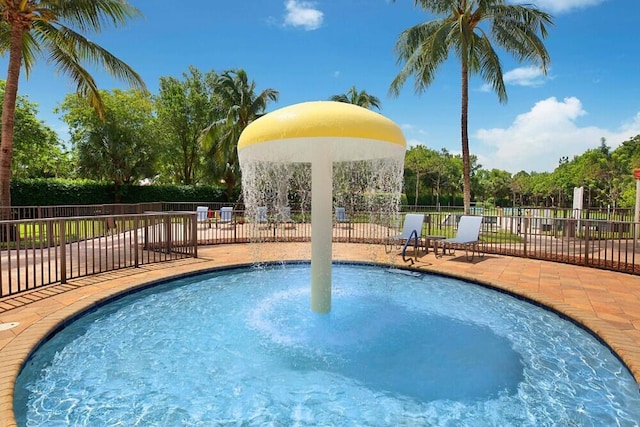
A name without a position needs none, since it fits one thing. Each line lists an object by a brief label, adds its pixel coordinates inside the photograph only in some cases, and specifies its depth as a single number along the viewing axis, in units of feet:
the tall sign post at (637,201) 41.94
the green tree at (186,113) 98.84
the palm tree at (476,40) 43.24
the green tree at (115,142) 79.41
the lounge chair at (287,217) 53.22
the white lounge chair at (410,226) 31.86
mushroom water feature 11.66
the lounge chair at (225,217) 53.47
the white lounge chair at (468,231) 29.99
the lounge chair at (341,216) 48.32
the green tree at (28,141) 74.33
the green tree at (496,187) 236.22
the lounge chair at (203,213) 54.81
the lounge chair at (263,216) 48.07
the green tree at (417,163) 165.68
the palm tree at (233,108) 79.25
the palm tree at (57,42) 37.88
